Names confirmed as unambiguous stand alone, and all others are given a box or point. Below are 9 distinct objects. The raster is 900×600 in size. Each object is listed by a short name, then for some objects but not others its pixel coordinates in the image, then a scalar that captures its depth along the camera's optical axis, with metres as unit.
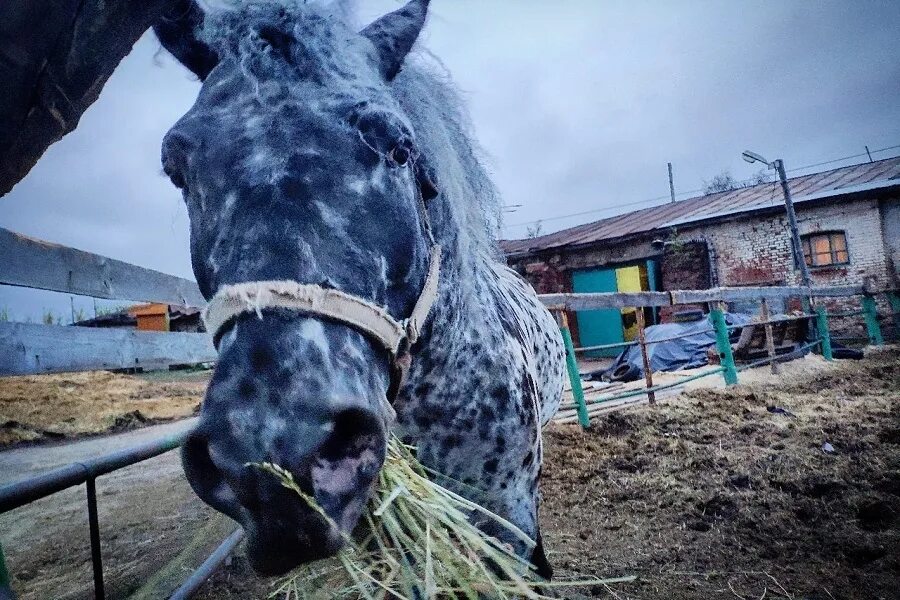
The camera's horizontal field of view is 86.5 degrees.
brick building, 12.69
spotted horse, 0.90
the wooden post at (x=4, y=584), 1.10
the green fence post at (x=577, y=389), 4.92
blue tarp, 9.90
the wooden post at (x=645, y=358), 5.74
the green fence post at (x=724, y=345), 6.59
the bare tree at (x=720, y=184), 29.75
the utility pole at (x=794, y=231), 12.98
